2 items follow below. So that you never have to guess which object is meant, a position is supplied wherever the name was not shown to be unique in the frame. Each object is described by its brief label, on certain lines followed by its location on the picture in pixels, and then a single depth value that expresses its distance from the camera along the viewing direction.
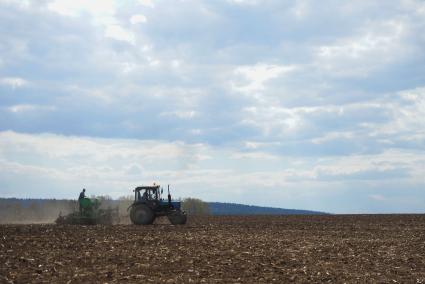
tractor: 46.19
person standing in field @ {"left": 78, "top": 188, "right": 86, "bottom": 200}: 48.94
